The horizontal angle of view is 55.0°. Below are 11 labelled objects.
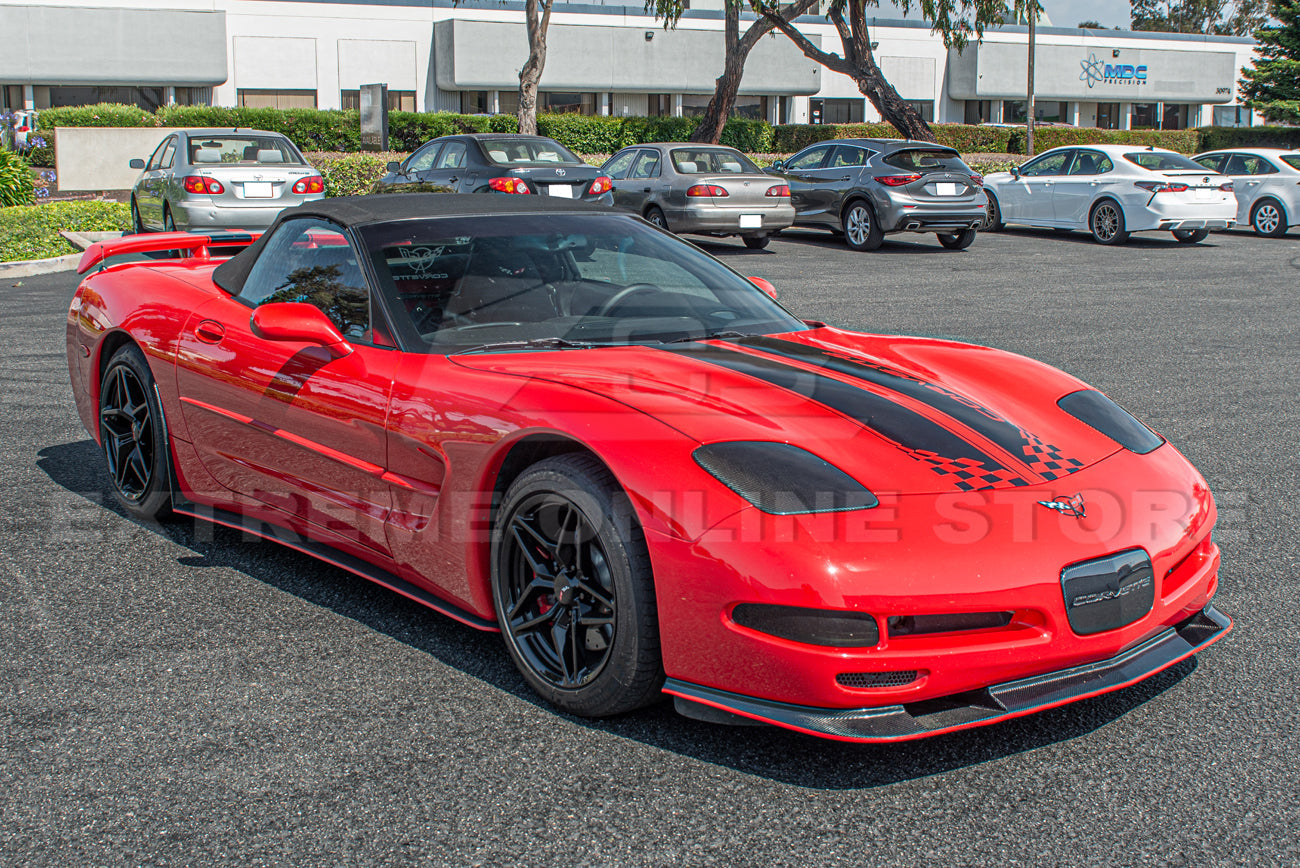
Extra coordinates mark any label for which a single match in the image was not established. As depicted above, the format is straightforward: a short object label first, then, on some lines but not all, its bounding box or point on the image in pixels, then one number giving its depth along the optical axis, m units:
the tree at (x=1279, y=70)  45.72
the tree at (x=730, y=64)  30.72
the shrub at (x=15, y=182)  17.48
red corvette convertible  2.71
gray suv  16.91
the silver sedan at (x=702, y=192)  15.92
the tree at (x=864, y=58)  30.41
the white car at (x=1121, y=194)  17.78
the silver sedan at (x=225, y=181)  14.32
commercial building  45.28
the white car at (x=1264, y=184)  19.61
